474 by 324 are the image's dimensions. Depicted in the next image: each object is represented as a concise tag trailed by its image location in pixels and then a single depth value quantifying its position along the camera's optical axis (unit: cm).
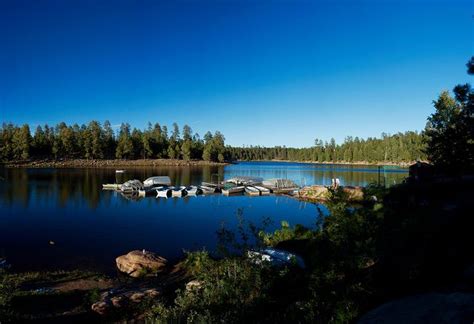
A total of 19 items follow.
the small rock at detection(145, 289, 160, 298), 1120
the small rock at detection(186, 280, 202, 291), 1035
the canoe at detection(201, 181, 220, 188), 5226
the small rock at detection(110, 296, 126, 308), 1041
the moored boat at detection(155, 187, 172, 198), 4472
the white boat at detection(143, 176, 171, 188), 5363
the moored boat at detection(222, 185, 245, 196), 4852
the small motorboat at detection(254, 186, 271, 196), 4939
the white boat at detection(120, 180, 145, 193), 4719
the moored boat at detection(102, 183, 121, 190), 4894
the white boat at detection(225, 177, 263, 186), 5783
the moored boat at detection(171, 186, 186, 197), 4516
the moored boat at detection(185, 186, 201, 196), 4683
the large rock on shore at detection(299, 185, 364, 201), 4484
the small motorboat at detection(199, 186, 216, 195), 4888
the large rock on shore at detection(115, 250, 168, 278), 1517
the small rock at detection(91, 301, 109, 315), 1015
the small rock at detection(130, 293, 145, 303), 1082
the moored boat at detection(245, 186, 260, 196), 4884
